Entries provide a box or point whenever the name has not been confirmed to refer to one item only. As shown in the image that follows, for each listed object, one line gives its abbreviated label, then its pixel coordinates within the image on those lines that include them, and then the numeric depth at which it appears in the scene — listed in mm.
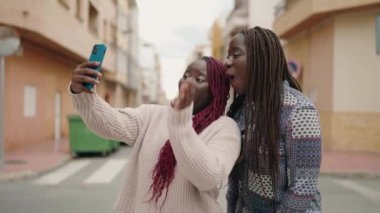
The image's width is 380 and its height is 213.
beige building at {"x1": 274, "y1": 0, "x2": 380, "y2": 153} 14094
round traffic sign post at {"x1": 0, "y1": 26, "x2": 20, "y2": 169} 9734
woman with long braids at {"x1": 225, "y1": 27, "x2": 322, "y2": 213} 1639
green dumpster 13172
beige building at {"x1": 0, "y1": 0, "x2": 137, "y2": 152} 13648
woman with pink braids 1516
